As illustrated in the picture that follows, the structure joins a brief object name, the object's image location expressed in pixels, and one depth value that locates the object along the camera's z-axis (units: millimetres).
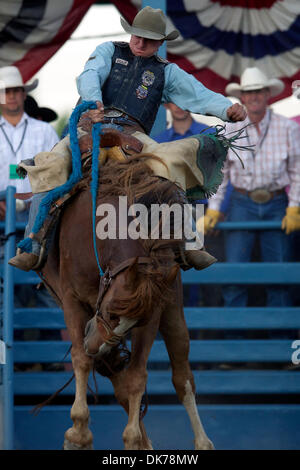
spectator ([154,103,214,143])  13448
